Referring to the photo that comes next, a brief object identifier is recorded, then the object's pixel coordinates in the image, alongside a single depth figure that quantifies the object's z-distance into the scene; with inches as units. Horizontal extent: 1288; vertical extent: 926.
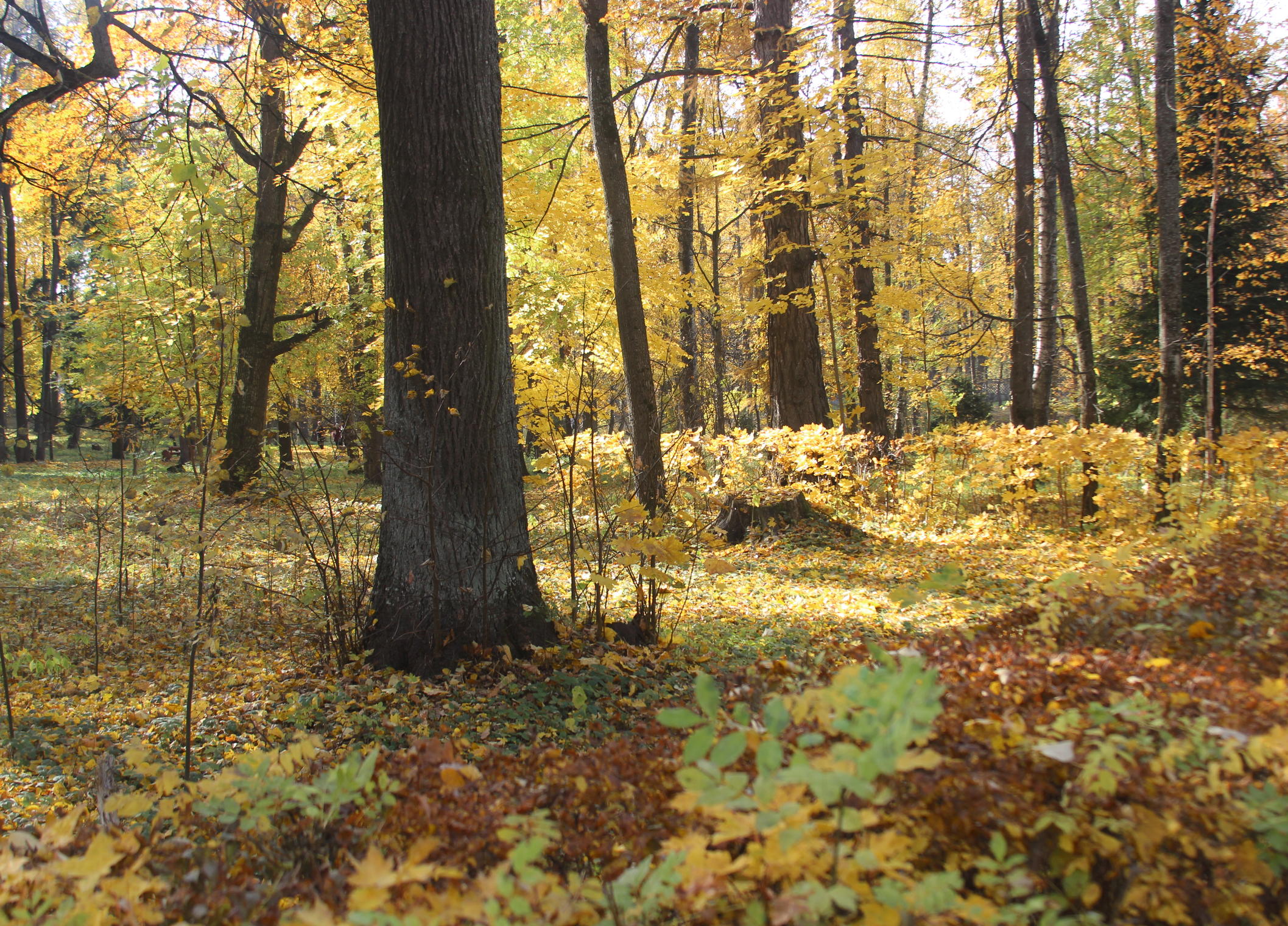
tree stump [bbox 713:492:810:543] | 343.3
